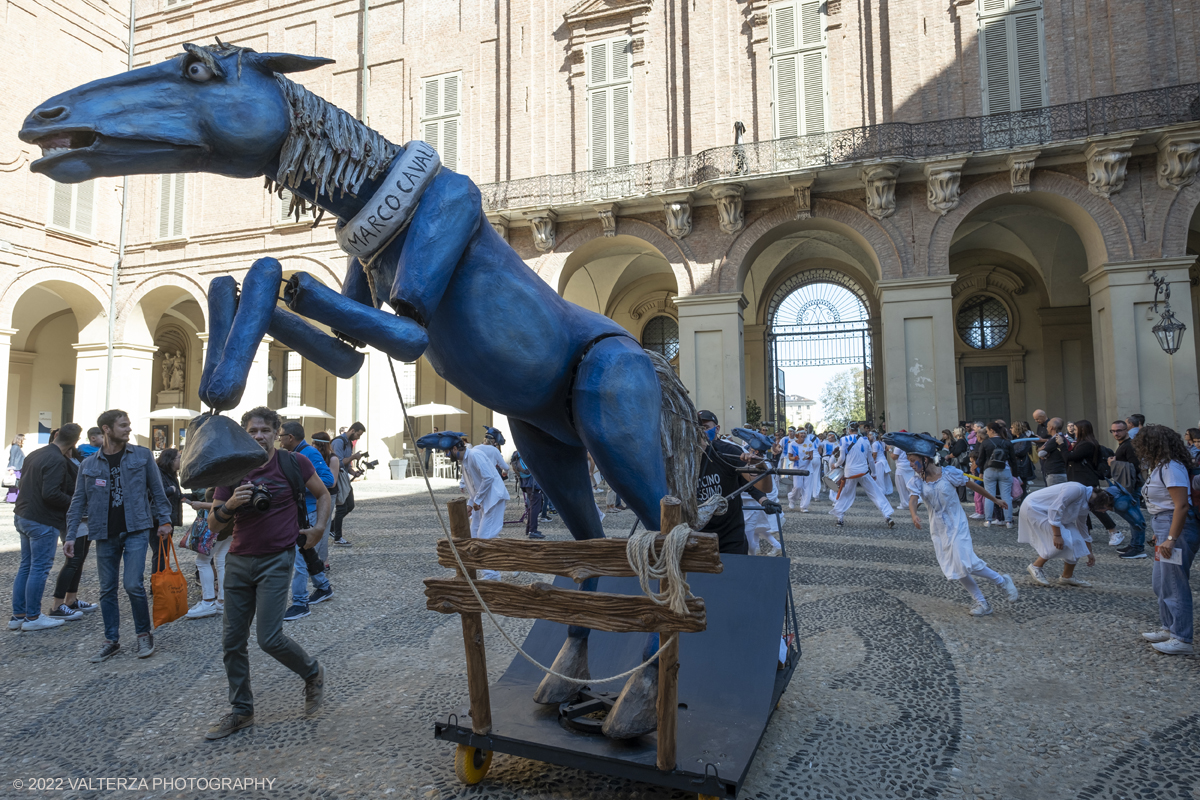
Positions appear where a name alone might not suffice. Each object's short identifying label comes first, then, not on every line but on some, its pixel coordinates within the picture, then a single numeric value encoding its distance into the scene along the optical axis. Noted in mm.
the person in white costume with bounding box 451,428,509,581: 7559
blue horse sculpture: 2014
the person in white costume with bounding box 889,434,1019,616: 5699
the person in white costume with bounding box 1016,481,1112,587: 6379
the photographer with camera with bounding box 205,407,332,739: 3529
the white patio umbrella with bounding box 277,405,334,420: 20641
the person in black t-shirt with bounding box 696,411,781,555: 4535
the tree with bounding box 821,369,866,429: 49744
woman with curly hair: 4488
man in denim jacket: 4852
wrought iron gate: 22297
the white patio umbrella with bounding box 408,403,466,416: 19922
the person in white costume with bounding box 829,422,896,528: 10695
